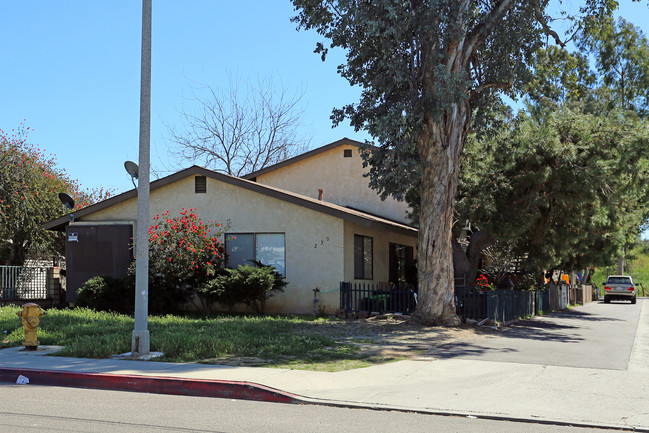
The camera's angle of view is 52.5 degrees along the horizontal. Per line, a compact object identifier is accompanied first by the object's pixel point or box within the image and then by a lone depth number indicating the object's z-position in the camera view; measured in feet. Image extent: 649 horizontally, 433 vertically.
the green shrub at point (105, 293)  66.08
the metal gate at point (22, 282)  76.59
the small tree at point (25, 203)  88.22
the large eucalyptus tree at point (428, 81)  54.24
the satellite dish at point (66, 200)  76.64
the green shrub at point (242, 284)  63.77
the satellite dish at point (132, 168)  41.75
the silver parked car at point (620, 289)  151.12
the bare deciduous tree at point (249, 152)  139.14
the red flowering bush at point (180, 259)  65.16
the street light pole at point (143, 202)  38.52
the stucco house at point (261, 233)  68.33
